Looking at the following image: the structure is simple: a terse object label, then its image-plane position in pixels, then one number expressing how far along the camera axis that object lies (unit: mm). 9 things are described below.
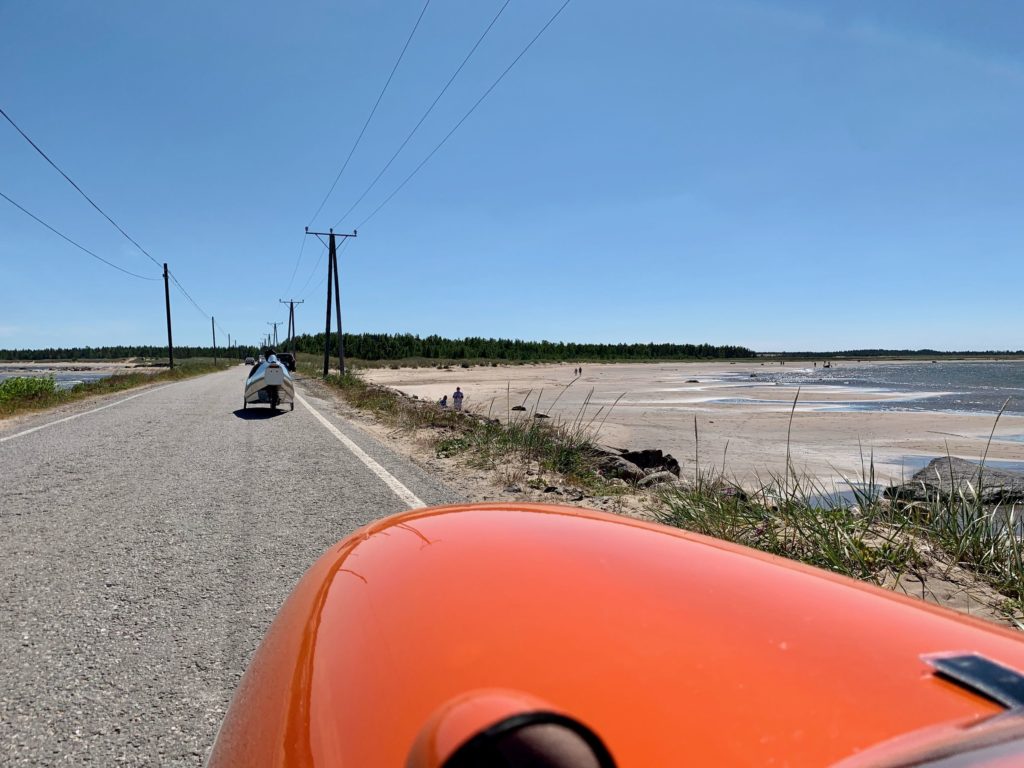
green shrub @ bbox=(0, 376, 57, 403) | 15789
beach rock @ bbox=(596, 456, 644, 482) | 7447
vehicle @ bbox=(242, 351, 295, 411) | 13586
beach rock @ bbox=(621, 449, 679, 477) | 8797
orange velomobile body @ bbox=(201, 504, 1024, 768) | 879
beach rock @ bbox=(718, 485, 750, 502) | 4906
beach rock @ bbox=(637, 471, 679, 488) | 6799
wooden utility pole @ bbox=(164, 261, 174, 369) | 44281
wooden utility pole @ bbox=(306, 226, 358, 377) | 33653
